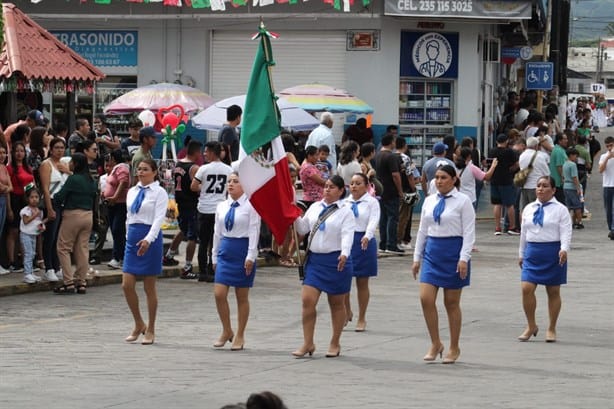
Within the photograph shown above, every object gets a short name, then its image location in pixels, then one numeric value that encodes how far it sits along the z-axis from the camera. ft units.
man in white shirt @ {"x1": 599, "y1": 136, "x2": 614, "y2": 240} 83.15
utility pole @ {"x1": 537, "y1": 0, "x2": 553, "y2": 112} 141.49
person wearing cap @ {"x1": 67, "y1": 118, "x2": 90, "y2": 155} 64.90
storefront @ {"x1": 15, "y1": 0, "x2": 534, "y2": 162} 97.25
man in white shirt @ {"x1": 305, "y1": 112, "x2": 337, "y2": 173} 74.33
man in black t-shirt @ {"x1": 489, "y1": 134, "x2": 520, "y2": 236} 83.30
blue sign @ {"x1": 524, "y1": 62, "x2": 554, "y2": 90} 127.65
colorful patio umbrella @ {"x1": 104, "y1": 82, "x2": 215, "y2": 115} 86.58
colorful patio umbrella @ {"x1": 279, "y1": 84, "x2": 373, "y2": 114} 88.53
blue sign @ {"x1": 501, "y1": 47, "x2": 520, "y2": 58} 120.16
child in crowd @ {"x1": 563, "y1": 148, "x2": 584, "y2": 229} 87.97
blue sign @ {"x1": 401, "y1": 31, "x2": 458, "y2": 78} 97.91
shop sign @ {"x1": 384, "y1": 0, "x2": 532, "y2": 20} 94.53
